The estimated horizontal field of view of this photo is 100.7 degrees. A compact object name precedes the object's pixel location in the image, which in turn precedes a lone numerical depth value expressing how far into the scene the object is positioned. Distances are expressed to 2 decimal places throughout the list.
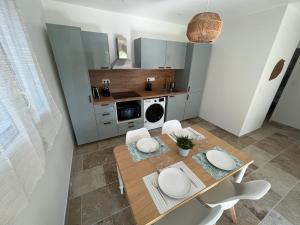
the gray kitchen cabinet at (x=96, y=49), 2.09
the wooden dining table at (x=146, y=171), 0.82
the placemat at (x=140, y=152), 1.25
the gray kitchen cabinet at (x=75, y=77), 1.82
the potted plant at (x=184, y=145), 1.23
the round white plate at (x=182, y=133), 1.60
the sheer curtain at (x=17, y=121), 0.52
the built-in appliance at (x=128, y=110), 2.55
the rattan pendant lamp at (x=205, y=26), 1.01
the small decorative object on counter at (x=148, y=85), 3.14
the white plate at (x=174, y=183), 0.93
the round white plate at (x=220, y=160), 1.16
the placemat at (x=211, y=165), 1.09
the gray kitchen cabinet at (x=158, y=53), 2.56
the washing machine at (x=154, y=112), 2.80
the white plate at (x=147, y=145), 1.33
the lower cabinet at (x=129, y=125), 2.70
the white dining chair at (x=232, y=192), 0.95
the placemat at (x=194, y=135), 1.56
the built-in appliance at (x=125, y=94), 2.63
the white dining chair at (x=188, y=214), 1.01
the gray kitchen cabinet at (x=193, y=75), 2.92
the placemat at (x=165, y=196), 0.85
